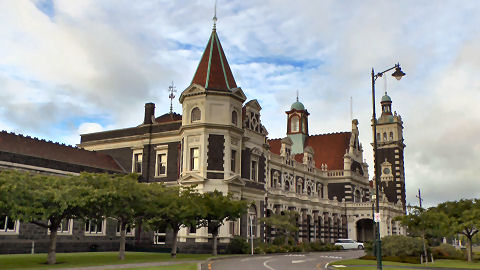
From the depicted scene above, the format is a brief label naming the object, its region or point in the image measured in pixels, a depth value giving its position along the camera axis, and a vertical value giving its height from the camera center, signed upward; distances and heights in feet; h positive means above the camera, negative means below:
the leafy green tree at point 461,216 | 128.36 +3.15
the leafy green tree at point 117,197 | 92.99 +5.22
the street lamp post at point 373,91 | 80.43 +24.34
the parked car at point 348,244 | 218.79 -7.71
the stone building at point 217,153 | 152.76 +24.64
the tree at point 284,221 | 171.63 +1.57
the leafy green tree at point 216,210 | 125.59 +3.96
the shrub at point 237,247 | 144.15 -6.27
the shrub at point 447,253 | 145.94 -7.47
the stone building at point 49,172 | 120.88 +13.59
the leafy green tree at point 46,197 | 79.46 +4.28
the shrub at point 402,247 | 127.44 -5.09
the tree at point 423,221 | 131.85 +1.72
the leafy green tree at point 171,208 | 110.32 +3.64
